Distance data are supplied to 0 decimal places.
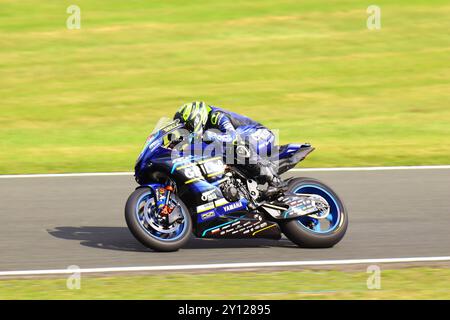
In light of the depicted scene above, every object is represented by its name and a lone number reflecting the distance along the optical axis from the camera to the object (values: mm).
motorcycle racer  18062
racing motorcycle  18234
